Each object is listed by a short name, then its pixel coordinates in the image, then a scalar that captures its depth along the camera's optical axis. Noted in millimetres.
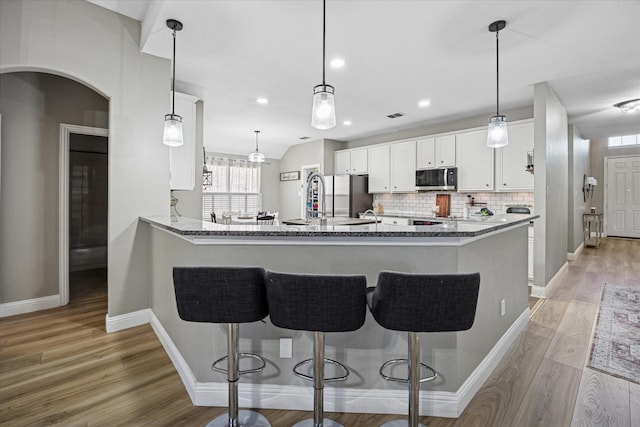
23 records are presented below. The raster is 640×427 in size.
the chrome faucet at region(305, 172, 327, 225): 2182
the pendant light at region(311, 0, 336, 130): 1963
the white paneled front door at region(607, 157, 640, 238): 8440
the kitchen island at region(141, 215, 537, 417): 1735
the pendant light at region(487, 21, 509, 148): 2752
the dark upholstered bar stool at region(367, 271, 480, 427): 1304
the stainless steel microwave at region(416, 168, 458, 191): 5297
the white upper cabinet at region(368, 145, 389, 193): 6363
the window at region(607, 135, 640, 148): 8403
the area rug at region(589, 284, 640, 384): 2322
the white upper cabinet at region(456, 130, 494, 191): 4945
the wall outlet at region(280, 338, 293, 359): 1856
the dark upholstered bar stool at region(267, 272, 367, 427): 1328
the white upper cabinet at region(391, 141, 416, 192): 5922
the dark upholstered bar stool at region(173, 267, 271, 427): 1428
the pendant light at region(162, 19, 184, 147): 2547
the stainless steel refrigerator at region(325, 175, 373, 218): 6543
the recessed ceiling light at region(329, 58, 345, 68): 3260
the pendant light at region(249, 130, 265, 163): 6148
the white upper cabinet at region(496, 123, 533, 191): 4500
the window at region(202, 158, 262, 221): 7773
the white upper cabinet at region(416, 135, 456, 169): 5367
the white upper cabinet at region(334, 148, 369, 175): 6766
